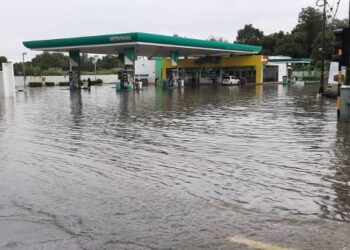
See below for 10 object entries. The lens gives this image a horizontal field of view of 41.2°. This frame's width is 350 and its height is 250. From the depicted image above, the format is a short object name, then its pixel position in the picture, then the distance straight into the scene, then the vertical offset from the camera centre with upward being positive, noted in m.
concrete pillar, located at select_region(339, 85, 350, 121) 15.44 -1.35
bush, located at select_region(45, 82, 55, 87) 79.75 -3.13
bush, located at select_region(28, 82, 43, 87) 77.56 -3.02
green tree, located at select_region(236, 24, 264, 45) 114.41 +7.32
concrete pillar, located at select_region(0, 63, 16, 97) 38.00 -1.21
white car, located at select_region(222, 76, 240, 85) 62.62 -2.19
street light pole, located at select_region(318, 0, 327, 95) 31.78 -1.13
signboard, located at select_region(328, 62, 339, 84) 30.36 -0.45
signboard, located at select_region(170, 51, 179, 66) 56.50 +0.91
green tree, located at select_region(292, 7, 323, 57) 99.25 +8.03
